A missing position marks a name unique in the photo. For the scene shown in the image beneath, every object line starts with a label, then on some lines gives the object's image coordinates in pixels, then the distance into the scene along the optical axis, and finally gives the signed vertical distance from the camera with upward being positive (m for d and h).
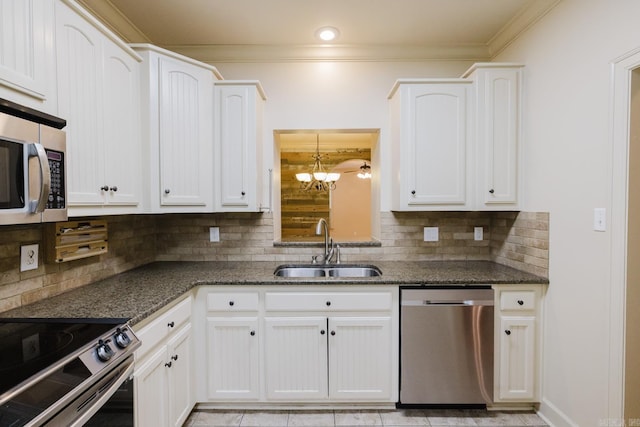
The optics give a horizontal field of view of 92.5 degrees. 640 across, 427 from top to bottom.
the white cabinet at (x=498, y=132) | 2.18 +0.55
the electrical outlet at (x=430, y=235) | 2.60 -0.22
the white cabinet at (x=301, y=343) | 2.00 -0.88
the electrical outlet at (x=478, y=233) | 2.60 -0.21
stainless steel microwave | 1.03 +0.15
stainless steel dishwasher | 1.96 -0.88
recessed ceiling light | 2.28 +1.34
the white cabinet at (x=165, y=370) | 1.42 -0.84
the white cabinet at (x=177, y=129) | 1.94 +0.53
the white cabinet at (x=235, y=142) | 2.26 +0.49
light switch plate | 1.57 -0.05
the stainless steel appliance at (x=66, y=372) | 0.82 -0.51
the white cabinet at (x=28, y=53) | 1.09 +0.60
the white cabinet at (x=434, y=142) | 2.24 +0.49
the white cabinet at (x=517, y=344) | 1.99 -0.88
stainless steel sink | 2.48 -0.51
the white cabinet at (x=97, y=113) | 1.40 +0.49
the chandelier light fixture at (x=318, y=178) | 4.16 +0.44
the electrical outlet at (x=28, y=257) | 1.46 -0.24
